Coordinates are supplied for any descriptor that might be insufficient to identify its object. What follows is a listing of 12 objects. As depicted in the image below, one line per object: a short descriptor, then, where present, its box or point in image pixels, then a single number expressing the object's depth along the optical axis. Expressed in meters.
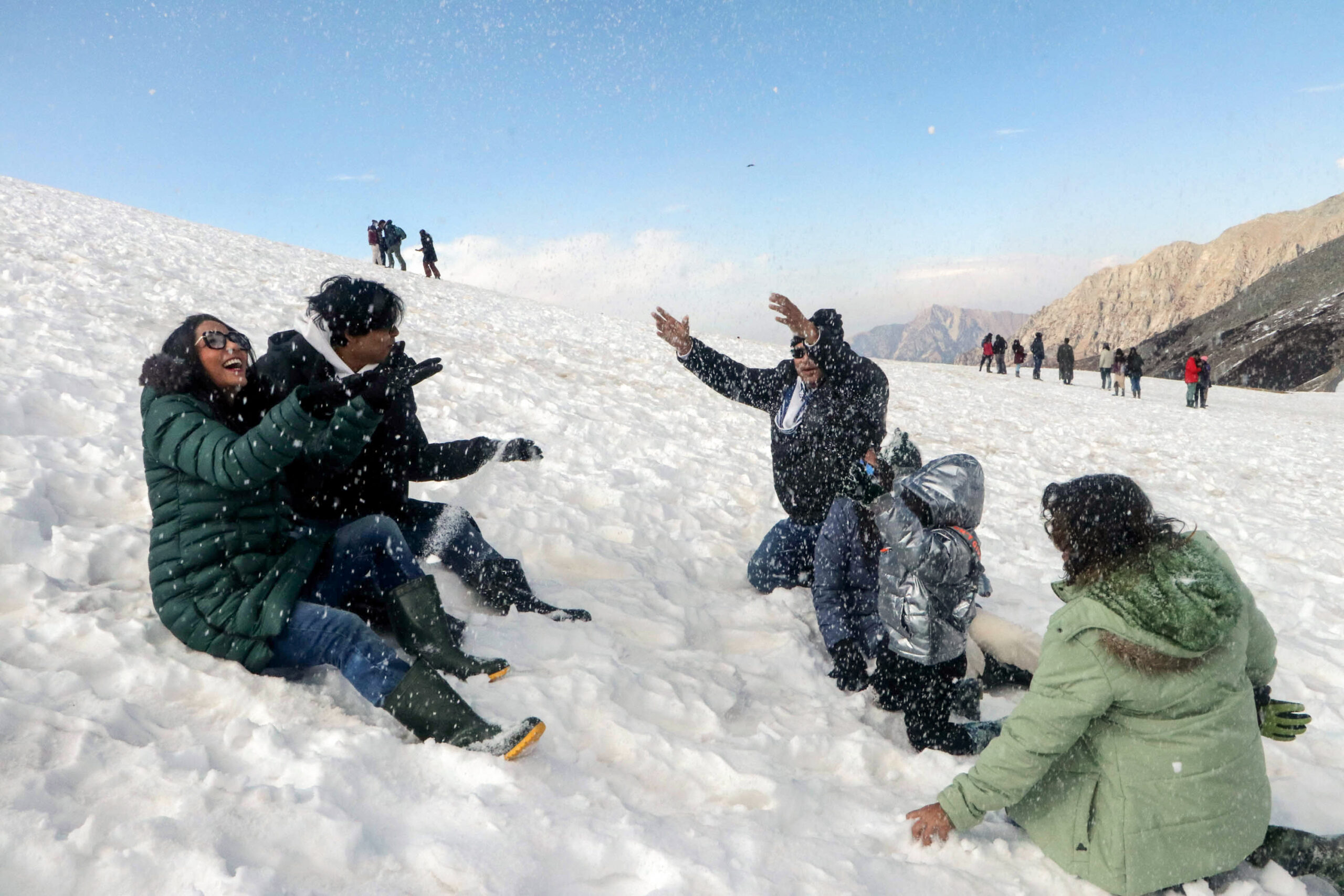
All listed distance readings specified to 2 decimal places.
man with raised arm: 4.79
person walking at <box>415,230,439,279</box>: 26.81
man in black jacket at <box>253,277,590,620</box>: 3.57
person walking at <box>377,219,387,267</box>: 27.02
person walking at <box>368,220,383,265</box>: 27.17
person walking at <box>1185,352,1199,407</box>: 21.61
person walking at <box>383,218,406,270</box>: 27.03
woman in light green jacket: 2.30
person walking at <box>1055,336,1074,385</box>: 26.94
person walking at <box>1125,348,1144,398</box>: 23.42
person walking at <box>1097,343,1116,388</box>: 26.50
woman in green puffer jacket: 2.80
